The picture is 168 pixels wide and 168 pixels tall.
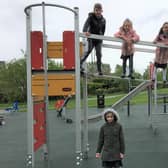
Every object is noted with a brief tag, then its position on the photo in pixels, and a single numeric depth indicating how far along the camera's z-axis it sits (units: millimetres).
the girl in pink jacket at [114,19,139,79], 3924
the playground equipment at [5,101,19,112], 13742
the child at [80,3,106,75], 4005
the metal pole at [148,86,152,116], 6834
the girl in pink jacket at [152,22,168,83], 4164
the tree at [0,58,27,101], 21406
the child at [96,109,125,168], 2971
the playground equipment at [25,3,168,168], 3385
